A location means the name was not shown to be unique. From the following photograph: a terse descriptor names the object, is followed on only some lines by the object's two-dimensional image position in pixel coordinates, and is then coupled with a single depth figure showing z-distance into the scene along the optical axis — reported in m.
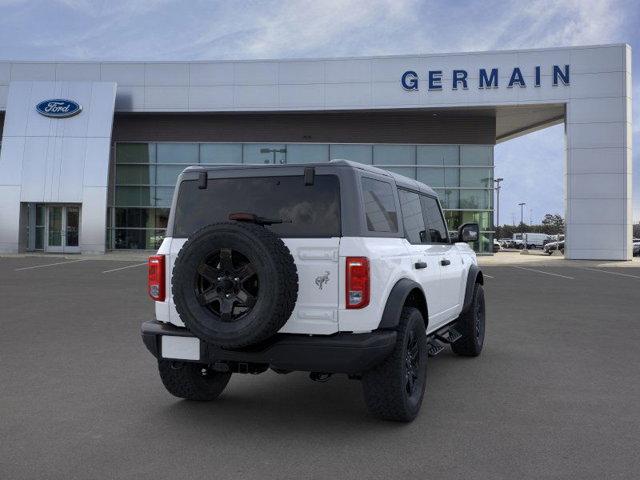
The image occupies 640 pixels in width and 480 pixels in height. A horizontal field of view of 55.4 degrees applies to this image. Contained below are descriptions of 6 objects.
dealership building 28.02
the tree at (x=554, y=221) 114.06
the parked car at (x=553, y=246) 39.09
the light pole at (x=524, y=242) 53.87
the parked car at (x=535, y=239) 56.43
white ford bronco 3.90
